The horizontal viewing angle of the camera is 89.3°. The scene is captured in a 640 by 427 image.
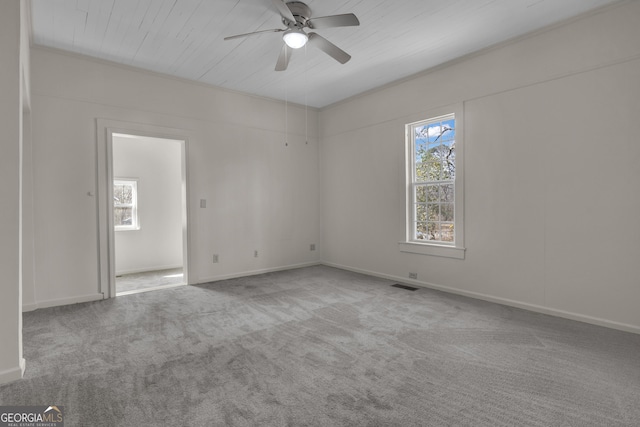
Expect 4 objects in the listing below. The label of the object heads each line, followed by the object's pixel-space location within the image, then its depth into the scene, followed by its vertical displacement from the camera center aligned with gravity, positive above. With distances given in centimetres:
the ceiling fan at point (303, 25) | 273 +164
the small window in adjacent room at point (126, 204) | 607 +14
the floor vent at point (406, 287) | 450 -111
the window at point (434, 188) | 426 +30
